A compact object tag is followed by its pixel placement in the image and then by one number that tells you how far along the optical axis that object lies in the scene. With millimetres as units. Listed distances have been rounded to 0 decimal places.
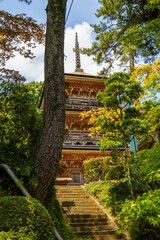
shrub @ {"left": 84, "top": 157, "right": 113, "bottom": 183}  13290
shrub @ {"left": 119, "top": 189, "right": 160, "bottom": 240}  4230
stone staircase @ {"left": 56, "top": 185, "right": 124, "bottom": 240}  7492
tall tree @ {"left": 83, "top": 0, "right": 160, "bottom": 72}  10906
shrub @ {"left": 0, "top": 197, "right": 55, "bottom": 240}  3193
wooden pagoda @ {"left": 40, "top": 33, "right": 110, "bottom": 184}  18422
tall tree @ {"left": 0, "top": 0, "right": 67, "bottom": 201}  4664
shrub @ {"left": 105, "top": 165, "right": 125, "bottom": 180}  8970
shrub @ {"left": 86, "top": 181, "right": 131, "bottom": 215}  8833
